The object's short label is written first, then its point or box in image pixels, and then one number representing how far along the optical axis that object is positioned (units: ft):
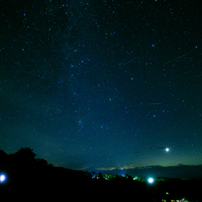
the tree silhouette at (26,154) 83.55
